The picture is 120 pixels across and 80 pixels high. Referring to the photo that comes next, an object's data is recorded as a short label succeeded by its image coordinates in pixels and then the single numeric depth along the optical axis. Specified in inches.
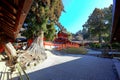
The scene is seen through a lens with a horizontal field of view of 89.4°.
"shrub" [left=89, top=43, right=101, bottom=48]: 399.6
